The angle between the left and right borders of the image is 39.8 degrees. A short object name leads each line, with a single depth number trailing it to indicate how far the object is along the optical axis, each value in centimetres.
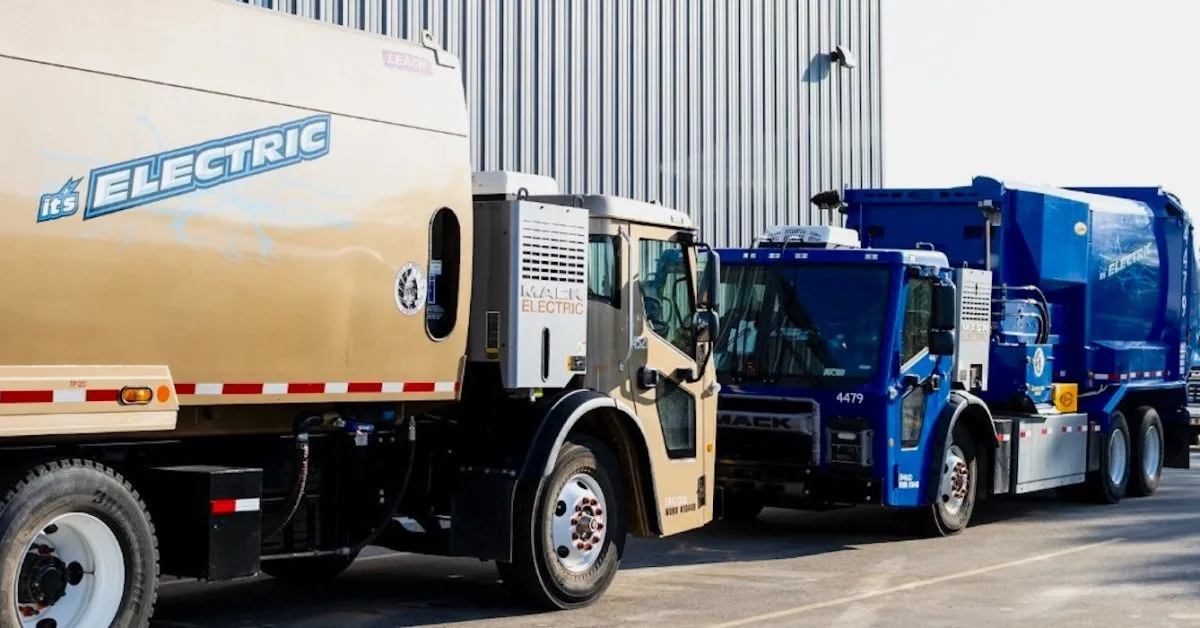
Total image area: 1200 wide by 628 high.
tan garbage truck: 734
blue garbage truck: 1293
